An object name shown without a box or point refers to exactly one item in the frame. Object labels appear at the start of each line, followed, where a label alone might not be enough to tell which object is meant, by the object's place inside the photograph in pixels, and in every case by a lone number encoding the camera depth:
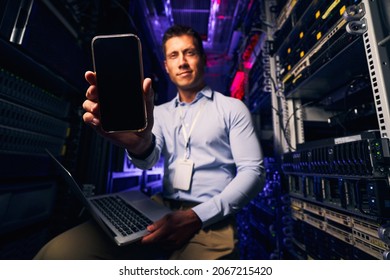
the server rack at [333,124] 0.59
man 0.68
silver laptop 0.60
